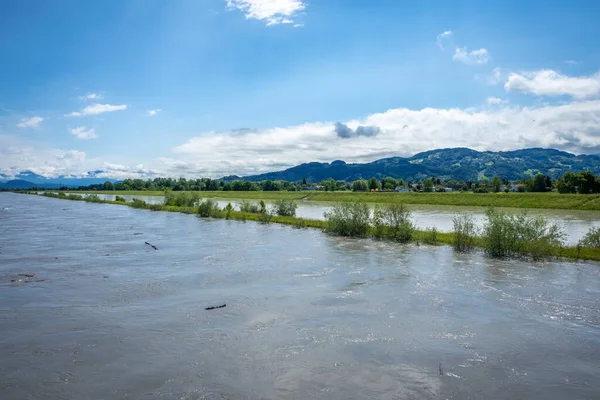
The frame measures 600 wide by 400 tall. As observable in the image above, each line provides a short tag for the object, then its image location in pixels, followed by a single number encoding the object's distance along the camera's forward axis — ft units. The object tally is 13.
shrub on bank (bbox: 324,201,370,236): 114.52
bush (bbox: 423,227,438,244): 98.48
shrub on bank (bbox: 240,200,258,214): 187.23
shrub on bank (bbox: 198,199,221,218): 175.41
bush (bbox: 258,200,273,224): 153.99
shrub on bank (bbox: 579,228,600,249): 84.18
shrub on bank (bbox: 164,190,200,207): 223.38
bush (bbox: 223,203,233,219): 168.70
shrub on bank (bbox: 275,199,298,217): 171.53
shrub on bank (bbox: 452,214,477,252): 89.04
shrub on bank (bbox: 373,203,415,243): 103.09
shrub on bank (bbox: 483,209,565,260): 82.23
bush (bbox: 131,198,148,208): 243.03
